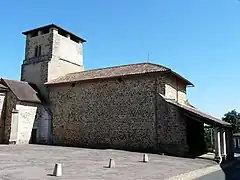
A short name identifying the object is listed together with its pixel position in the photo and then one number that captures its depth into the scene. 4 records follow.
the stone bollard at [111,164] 10.48
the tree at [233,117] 58.68
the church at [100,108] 18.70
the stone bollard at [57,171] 7.93
